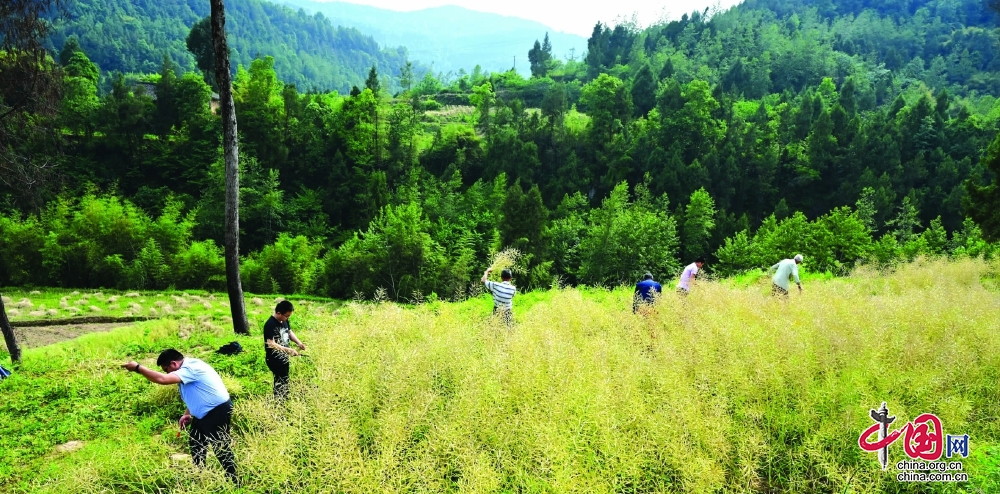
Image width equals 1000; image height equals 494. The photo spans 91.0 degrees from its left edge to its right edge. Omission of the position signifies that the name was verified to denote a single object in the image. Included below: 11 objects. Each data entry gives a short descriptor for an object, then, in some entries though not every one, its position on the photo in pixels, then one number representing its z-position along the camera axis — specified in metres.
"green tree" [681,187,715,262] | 48.90
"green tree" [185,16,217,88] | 53.50
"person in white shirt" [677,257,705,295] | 10.20
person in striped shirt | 8.89
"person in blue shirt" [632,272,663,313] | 9.23
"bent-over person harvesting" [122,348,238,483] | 4.99
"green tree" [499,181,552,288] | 41.81
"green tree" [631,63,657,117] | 73.69
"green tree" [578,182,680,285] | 40.59
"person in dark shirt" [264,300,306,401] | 6.21
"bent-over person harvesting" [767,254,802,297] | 10.64
